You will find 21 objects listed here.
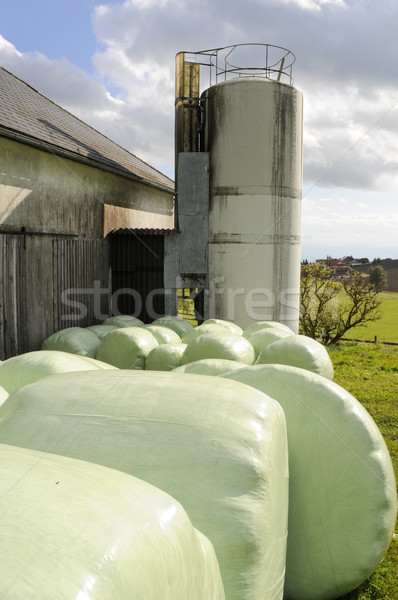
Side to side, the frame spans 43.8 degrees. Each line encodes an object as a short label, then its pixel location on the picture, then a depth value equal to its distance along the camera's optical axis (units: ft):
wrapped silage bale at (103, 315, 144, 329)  34.30
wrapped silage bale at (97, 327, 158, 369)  25.27
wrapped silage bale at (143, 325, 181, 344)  28.60
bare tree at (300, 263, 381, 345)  59.77
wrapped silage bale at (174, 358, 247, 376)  16.61
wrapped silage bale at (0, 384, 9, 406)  11.85
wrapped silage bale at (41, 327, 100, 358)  27.73
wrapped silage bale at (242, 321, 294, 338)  29.92
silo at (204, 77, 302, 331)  39.47
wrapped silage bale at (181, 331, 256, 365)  22.09
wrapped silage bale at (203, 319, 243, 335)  29.54
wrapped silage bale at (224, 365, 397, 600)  10.84
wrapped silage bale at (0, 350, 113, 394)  14.98
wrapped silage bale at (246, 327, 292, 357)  25.48
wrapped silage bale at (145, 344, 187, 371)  24.04
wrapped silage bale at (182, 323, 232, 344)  26.68
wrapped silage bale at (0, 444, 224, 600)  4.26
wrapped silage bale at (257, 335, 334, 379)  21.48
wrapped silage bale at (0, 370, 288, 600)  7.47
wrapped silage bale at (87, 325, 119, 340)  30.66
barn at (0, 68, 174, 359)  28.27
